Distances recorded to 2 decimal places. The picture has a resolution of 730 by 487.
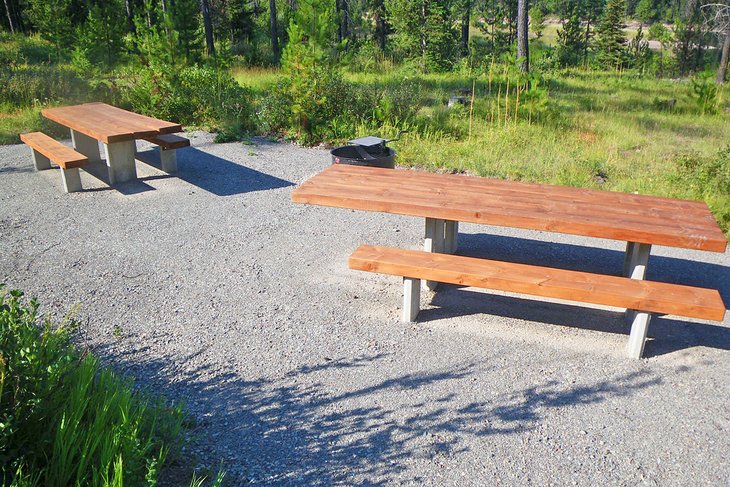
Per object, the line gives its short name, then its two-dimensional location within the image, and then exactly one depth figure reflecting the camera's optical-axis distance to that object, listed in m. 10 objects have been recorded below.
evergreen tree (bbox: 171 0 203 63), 19.02
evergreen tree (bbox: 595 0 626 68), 28.12
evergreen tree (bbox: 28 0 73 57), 21.22
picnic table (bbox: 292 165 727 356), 3.63
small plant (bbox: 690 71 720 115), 11.87
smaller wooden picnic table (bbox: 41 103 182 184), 6.56
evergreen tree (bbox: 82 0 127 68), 17.80
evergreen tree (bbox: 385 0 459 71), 19.81
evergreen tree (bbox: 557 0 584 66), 30.27
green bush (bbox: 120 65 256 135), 10.12
